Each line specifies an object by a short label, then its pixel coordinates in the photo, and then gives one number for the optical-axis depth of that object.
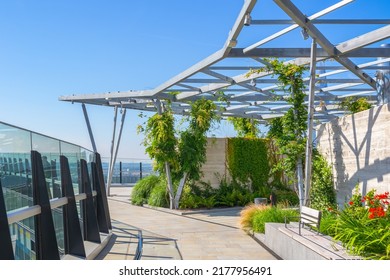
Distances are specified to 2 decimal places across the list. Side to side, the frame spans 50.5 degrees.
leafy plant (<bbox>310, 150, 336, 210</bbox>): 8.12
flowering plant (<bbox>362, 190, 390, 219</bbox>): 5.67
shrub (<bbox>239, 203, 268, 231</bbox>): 7.99
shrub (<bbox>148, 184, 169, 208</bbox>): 11.78
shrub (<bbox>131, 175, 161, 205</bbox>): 12.52
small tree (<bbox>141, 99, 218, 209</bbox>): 11.34
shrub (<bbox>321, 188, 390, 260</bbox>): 4.04
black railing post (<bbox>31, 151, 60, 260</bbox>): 4.27
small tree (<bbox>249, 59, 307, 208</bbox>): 8.38
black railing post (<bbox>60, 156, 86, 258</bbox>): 5.41
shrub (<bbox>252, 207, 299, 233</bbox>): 7.28
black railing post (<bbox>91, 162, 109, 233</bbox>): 7.58
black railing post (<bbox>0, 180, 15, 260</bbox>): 3.26
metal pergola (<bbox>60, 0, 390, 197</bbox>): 6.28
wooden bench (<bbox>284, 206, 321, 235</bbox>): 5.34
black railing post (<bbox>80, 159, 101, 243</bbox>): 6.62
